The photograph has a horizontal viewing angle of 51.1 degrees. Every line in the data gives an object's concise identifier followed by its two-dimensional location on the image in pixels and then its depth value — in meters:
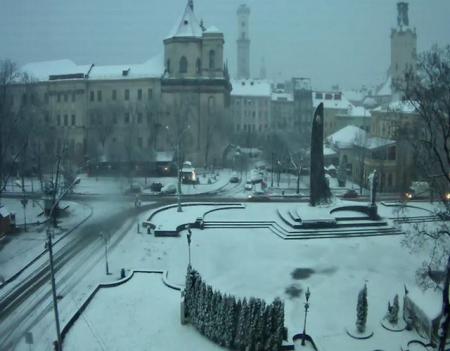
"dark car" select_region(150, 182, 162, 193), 47.50
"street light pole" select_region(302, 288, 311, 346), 17.49
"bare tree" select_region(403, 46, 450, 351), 18.23
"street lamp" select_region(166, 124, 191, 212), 36.74
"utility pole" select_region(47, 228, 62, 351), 14.62
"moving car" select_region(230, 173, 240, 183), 53.59
